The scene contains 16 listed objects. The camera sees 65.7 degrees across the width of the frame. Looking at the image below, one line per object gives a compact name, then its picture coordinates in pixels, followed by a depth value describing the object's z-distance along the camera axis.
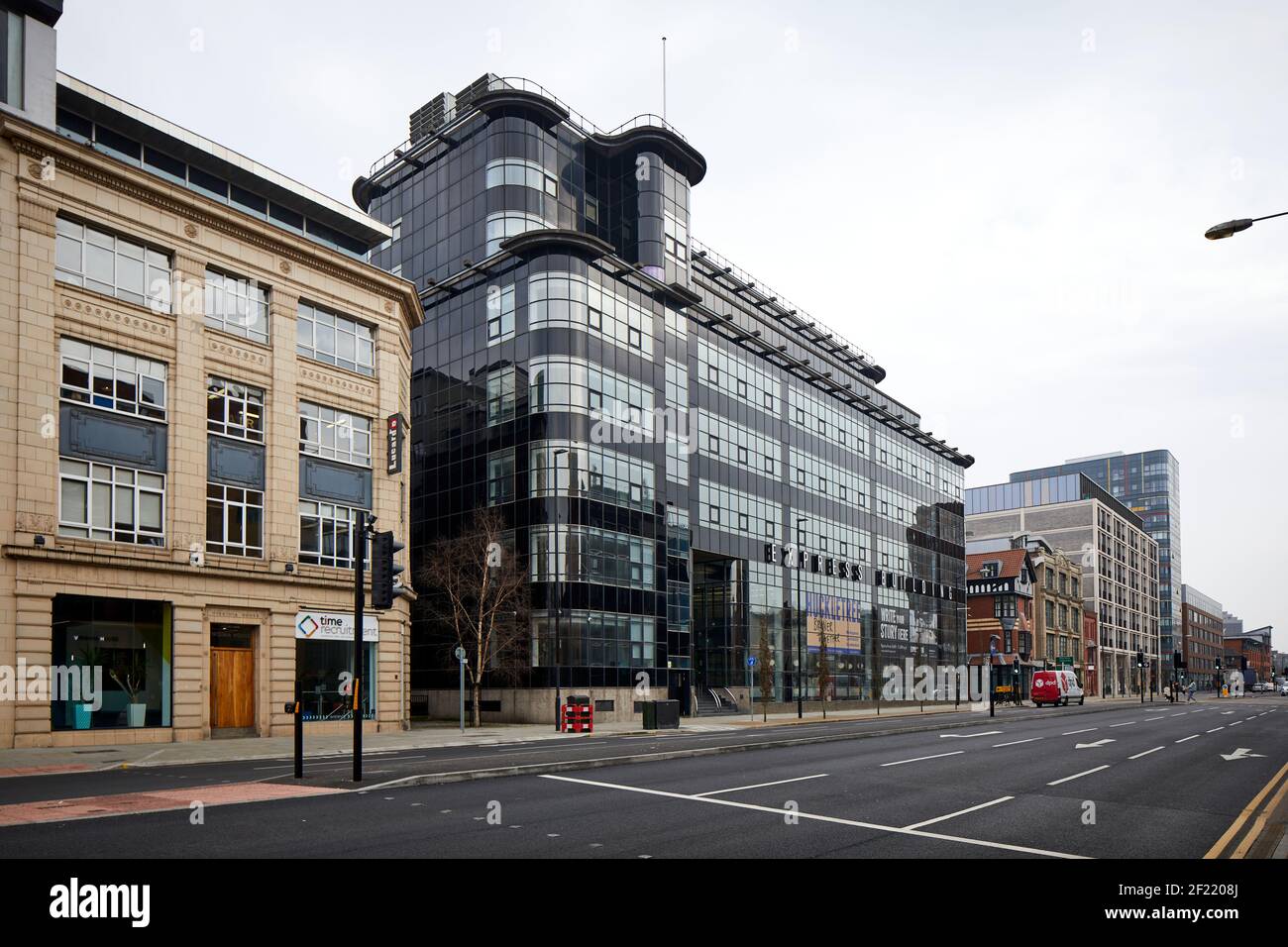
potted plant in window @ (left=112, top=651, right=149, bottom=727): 29.86
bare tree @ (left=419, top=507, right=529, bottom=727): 46.50
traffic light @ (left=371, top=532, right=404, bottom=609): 18.44
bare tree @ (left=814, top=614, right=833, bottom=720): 57.59
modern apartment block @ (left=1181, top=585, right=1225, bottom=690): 194.25
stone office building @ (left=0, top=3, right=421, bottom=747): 28.22
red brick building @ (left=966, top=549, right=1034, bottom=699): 104.19
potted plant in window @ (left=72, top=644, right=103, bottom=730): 28.56
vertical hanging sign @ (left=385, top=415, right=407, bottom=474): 39.09
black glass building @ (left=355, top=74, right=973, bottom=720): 50.75
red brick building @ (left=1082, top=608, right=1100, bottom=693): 128.64
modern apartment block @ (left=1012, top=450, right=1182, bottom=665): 189.50
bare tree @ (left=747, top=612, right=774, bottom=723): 54.78
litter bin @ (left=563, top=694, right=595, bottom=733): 38.09
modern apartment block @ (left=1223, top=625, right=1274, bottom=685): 177.25
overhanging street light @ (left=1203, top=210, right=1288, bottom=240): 13.99
